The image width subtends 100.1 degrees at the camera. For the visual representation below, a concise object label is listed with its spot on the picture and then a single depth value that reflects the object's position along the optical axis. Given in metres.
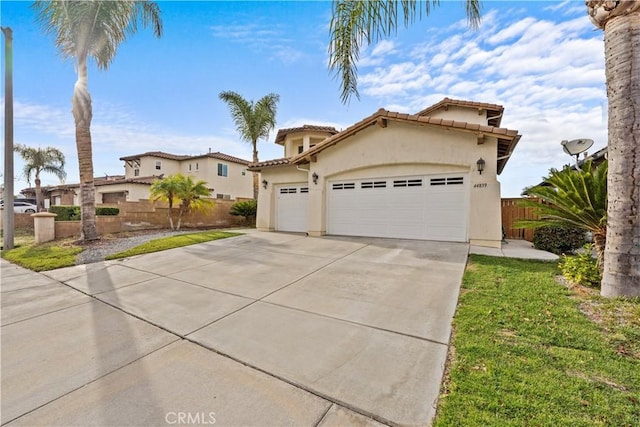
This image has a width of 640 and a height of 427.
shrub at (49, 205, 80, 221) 16.81
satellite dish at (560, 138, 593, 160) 9.31
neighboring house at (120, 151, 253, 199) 27.61
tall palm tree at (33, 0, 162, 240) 10.02
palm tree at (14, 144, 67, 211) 24.67
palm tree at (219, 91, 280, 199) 19.58
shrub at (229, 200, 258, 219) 18.36
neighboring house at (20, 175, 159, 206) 24.27
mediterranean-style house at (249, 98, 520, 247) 9.05
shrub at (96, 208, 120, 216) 15.14
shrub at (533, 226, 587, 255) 8.20
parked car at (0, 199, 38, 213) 25.52
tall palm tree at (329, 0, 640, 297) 4.20
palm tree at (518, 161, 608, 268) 5.13
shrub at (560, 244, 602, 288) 4.98
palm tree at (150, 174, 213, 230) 14.23
